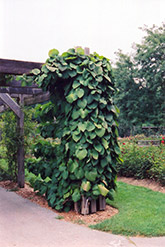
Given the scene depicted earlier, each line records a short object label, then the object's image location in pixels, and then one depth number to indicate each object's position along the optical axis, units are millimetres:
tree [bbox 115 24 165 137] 26312
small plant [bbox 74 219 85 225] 4516
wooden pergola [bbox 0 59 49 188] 7219
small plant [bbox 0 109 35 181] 7570
